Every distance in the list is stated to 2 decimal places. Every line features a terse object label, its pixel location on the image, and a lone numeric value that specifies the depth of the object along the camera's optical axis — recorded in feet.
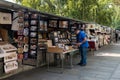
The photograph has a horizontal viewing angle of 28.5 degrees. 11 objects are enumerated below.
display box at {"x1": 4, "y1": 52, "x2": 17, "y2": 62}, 23.95
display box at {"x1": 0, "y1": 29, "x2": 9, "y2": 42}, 26.25
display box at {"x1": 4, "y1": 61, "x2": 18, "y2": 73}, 24.04
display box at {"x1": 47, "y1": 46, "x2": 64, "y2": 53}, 29.37
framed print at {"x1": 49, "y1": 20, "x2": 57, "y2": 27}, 36.32
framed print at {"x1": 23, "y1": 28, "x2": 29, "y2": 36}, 29.17
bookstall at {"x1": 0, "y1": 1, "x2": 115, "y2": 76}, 24.73
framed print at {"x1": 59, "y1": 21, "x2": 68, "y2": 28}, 37.78
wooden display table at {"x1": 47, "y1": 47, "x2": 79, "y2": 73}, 29.37
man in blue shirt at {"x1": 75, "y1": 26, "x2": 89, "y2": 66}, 34.06
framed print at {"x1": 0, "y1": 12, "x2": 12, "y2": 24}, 24.55
